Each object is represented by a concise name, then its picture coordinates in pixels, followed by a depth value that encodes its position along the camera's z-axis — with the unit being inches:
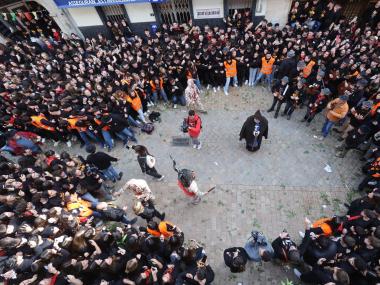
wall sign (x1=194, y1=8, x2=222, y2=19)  497.7
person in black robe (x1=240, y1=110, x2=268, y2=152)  311.0
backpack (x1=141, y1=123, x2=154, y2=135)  392.0
